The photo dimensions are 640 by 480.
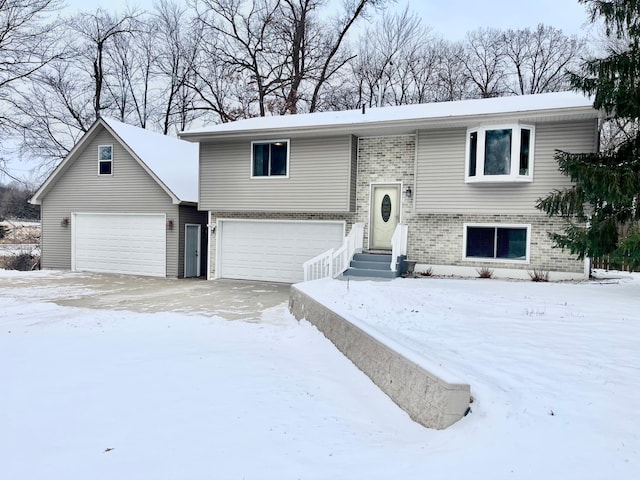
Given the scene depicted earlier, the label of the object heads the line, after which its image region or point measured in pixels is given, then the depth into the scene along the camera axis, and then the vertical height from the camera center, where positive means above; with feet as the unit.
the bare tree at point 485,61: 91.81 +32.96
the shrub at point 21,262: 65.67 -6.81
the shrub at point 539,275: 38.01 -4.14
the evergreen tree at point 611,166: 28.45 +3.84
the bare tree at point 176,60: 95.20 +33.05
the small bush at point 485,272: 39.57 -4.14
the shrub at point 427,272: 41.29 -4.46
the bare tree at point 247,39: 89.61 +35.91
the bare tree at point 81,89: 84.84 +24.99
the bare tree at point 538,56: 87.04 +33.02
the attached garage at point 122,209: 53.47 +0.97
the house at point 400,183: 37.99 +3.61
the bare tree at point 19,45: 57.57 +21.62
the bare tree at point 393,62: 92.27 +32.15
